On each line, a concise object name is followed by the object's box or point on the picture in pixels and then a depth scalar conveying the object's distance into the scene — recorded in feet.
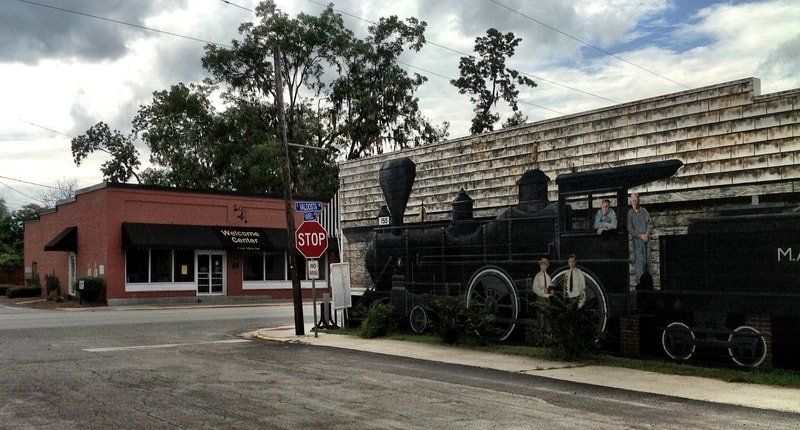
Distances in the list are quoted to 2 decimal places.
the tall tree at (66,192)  272.13
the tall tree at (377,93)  169.48
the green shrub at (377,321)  59.06
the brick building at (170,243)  115.24
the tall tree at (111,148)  205.26
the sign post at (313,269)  60.19
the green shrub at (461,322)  51.60
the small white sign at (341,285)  65.62
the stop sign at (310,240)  61.77
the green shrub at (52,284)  130.82
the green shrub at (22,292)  140.15
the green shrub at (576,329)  44.50
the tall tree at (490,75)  177.47
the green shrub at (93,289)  112.68
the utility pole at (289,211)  62.03
